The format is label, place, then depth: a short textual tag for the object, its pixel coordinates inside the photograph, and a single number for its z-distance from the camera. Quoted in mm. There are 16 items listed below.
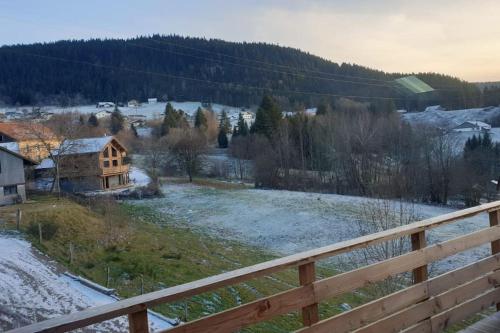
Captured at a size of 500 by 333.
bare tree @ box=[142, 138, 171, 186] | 49719
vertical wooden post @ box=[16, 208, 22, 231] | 19781
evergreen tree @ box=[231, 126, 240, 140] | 61200
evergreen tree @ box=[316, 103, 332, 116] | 54812
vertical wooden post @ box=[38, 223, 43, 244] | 18252
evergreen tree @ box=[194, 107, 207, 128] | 72312
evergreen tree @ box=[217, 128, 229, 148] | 66725
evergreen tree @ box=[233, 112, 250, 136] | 60688
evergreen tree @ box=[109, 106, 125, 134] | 76519
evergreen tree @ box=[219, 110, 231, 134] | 70188
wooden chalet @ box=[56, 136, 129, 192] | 35188
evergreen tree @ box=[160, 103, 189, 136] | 64369
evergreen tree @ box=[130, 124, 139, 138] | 72194
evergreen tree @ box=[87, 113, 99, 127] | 68625
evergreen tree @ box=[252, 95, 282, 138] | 55062
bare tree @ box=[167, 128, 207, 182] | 46969
